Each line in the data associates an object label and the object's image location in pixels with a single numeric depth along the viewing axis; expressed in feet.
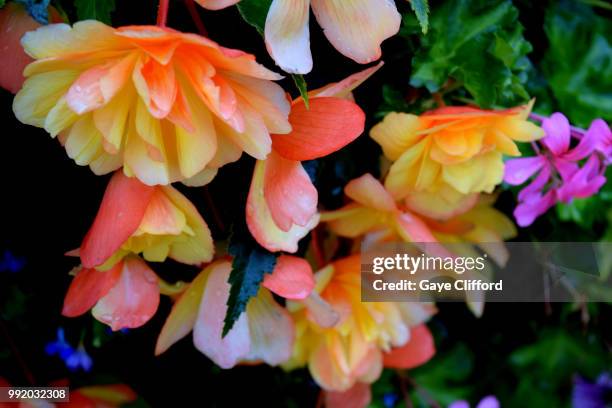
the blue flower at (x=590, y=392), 3.48
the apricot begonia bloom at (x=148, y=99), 1.41
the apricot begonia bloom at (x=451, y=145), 1.96
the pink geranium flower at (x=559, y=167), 2.09
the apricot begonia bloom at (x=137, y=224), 1.64
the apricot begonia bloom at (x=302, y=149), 1.65
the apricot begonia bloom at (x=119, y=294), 1.82
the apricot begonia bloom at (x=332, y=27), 1.51
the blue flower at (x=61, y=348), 2.40
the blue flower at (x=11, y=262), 2.32
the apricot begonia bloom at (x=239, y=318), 1.88
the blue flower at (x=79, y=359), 2.37
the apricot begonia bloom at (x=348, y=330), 2.26
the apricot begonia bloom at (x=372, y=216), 2.08
